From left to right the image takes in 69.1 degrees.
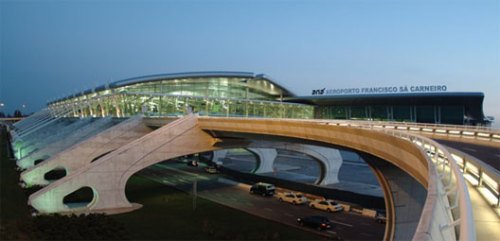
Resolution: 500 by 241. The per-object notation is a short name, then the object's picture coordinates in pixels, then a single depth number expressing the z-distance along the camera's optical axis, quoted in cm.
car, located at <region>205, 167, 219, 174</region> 4847
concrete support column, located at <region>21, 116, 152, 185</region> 3198
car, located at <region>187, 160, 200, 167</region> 5612
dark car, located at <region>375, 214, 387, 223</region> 2642
